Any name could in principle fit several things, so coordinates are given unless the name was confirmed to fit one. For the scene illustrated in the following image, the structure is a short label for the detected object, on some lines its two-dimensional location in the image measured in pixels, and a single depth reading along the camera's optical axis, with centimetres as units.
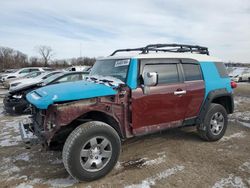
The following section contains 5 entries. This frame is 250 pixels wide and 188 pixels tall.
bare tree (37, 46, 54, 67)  6693
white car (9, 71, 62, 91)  959
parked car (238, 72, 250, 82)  2083
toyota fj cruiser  272
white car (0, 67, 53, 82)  1759
